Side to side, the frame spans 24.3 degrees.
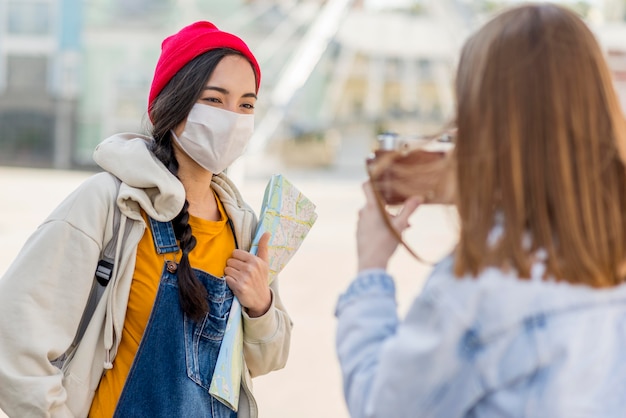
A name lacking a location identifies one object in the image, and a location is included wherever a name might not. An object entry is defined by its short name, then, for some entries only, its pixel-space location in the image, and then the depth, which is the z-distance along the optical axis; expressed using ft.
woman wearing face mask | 7.33
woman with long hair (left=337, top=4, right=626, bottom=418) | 5.80
